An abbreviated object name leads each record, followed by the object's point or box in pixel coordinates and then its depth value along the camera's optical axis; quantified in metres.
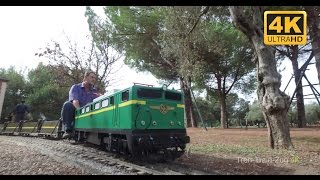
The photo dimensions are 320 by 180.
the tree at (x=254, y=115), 38.22
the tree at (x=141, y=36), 14.87
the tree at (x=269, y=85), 7.18
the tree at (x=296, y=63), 17.62
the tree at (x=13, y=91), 28.81
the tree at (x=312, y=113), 34.94
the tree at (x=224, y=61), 14.43
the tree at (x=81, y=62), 16.73
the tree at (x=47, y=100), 28.63
